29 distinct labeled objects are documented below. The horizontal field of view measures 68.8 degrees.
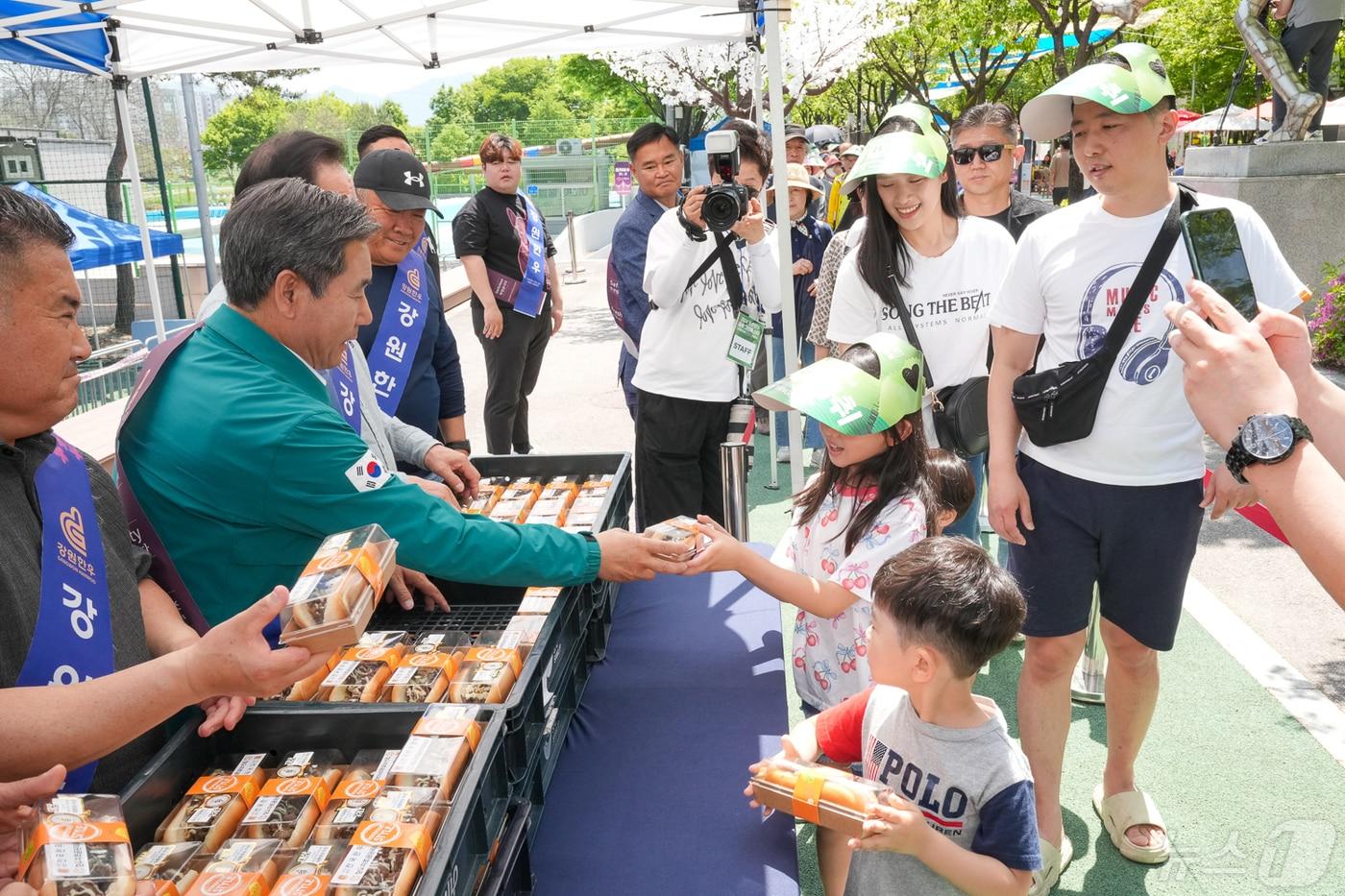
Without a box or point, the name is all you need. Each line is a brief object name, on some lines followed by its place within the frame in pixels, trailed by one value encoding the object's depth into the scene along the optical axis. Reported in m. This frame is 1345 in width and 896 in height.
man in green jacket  1.87
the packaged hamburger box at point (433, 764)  1.53
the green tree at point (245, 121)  59.47
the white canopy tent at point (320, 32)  5.64
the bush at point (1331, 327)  7.59
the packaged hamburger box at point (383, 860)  1.34
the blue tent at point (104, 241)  9.05
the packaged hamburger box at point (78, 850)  1.19
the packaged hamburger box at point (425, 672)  1.88
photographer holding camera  3.83
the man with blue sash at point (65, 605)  1.39
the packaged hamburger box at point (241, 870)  1.37
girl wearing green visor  2.19
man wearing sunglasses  3.93
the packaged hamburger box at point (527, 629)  2.01
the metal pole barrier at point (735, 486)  3.91
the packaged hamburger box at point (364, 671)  1.87
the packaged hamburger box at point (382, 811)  1.47
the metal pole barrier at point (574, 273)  18.45
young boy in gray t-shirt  1.67
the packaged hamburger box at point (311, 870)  1.37
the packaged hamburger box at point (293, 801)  1.53
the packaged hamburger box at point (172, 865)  1.41
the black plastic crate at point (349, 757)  1.41
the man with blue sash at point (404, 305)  3.32
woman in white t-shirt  3.18
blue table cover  1.78
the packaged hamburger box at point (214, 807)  1.52
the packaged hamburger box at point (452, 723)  1.62
